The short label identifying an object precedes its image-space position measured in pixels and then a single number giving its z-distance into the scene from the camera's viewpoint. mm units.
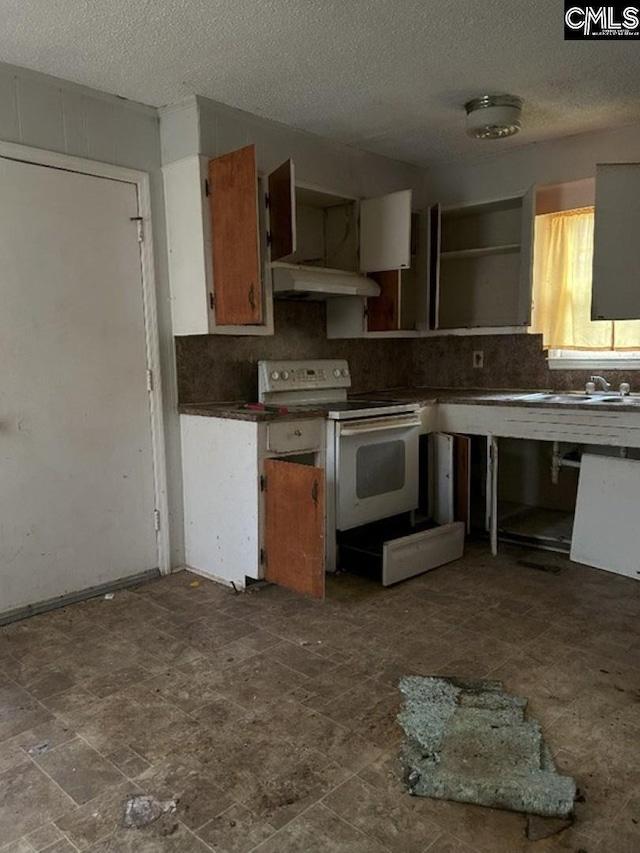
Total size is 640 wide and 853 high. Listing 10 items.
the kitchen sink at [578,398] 3201
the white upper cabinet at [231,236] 2840
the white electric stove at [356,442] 3139
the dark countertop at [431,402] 2985
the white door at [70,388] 2668
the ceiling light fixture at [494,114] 2975
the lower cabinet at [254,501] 2719
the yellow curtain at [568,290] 3611
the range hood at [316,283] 3186
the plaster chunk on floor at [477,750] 1614
